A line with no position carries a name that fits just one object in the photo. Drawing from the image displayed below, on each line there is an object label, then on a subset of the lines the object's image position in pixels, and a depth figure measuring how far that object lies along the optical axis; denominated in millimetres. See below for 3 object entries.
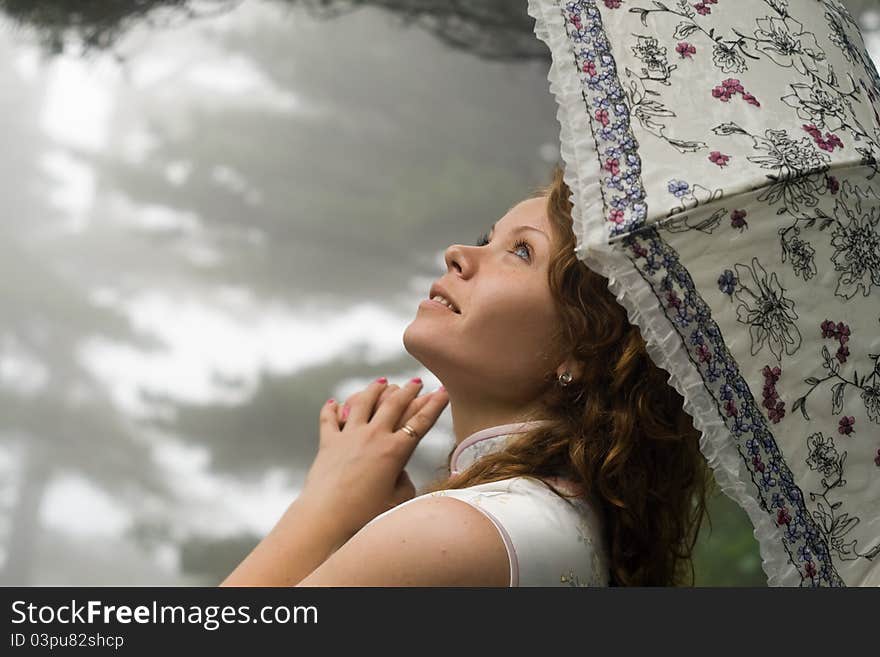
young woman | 2033
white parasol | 1941
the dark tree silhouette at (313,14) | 2691
